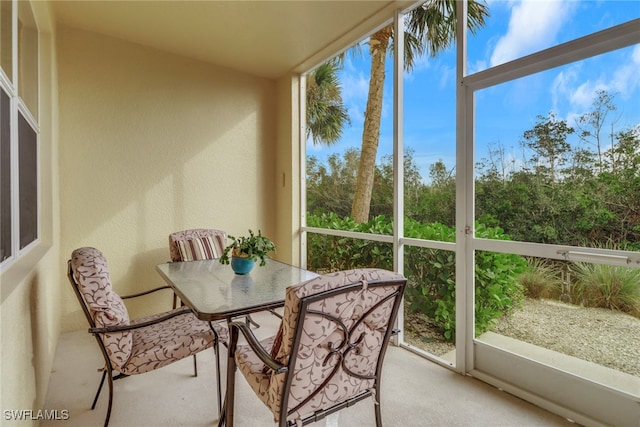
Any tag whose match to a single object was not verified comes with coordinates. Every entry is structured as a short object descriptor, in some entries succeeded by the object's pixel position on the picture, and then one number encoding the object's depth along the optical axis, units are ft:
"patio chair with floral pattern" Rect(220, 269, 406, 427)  4.25
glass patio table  5.68
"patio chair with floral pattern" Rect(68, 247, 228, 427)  5.76
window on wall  5.56
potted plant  7.85
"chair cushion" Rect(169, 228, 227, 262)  10.68
